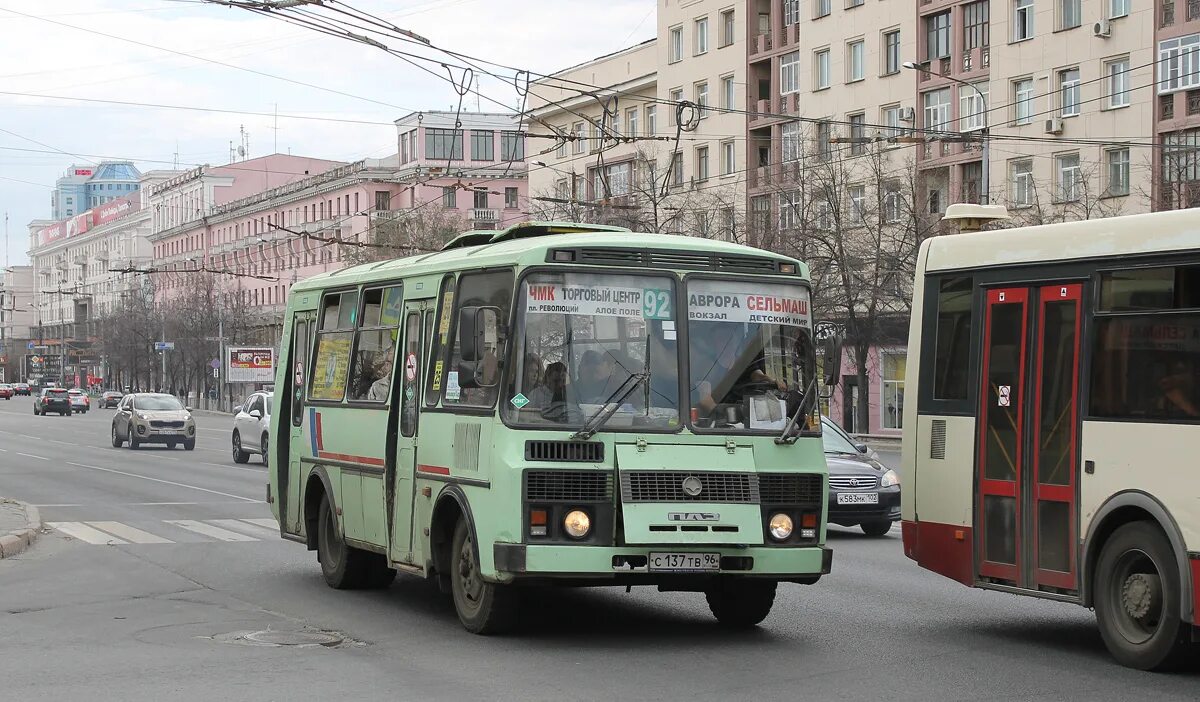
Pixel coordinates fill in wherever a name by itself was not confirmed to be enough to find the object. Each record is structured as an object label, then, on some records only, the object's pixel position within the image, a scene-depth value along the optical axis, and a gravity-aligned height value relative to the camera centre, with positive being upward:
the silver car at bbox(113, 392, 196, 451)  47.19 -1.86
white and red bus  9.66 -0.37
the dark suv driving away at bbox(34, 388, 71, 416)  90.56 -2.47
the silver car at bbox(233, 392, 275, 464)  38.59 -1.65
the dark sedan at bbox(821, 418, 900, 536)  19.72 -1.55
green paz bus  10.56 -0.43
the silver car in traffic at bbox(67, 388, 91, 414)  103.75 -2.82
